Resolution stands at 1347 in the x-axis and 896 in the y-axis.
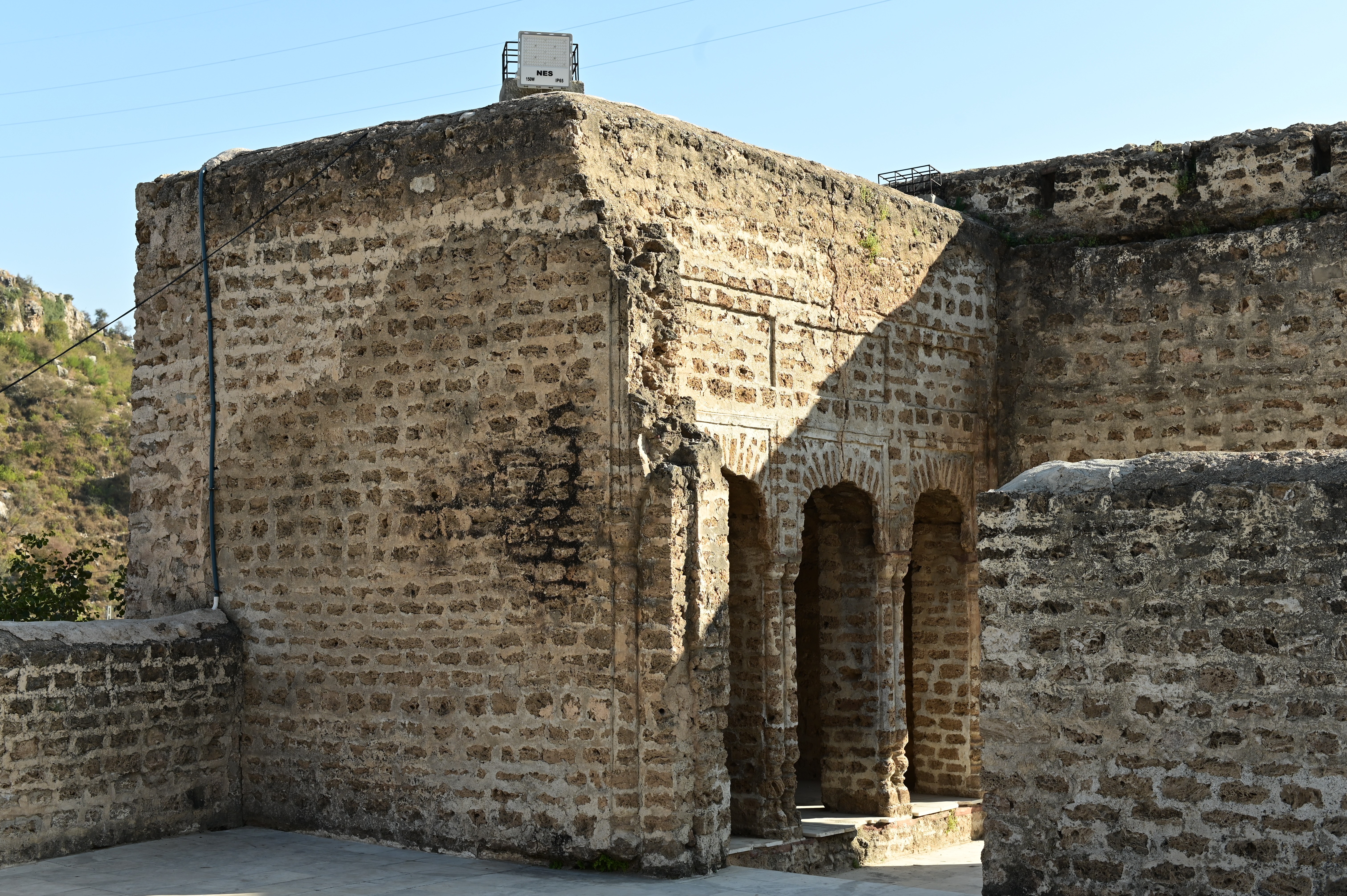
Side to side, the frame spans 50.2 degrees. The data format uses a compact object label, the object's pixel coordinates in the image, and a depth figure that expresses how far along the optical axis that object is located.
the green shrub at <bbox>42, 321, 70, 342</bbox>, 36.66
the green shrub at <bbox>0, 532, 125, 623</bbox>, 13.20
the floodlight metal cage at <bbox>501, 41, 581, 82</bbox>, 9.80
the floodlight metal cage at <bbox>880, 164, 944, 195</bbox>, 12.20
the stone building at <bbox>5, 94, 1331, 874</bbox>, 7.71
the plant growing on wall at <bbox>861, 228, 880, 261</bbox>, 10.18
